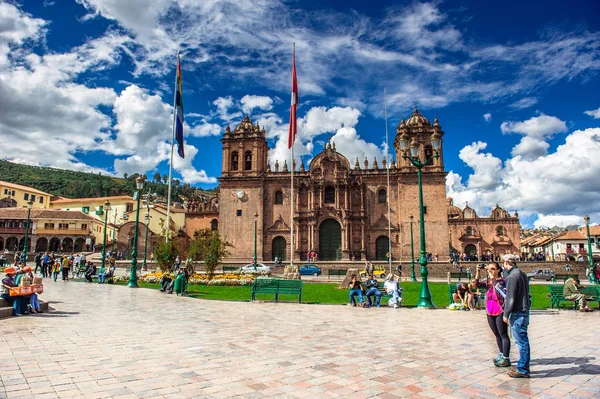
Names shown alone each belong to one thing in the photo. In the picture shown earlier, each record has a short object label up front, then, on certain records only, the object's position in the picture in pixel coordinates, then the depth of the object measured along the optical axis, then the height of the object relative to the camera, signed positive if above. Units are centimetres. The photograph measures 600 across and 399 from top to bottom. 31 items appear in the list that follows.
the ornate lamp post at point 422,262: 1307 -37
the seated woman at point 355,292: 1328 -132
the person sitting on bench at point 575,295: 1248 -138
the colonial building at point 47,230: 5009 +295
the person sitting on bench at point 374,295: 1338 -142
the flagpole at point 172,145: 2545 +679
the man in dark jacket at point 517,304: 550 -73
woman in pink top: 577 -88
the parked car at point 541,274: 3096 -183
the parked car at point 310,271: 3223 -152
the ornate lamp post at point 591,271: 2431 -127
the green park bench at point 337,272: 3087 -159
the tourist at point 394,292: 1321 -134
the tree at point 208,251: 2181 +8
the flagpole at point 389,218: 3808 +320
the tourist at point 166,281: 1709 -118
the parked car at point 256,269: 2973 -129
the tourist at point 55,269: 2186 -83
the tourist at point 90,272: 2231 -103
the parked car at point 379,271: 3015 -150
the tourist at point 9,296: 973 -101
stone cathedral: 4075 +502
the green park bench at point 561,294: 1288 -141
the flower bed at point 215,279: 2075 -141
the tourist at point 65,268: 2238 -80
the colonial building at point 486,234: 5294 +214
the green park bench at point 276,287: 1383 -119
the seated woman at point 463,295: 1262 -142
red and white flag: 2625 +913
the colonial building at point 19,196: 6788 +1000
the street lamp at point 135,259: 1914 -29
